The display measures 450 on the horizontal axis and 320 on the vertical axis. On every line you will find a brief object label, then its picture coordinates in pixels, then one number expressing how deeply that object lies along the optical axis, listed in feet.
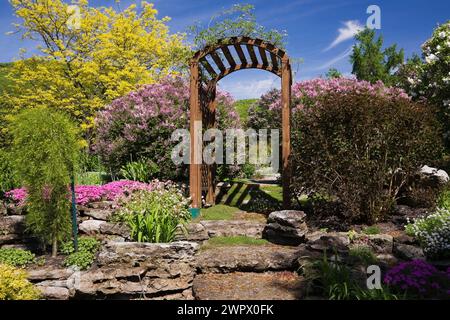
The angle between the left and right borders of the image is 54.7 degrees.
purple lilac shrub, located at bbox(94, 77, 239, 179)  32.81
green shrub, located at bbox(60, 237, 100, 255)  21.38
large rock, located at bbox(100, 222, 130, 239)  22.73
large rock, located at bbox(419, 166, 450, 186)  27.68
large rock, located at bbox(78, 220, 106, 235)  23.94
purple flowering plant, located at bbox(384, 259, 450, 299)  14.17
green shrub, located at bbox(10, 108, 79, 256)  20.33
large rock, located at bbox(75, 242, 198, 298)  18.06
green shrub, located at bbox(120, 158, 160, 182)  32.86
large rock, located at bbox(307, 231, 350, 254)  19.22
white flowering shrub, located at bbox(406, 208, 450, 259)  18.83
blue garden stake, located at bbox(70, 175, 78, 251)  21.09
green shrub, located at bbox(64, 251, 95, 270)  20.31
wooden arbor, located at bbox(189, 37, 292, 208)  28.04
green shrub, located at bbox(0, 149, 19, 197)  30.01
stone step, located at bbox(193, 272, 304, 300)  16.11
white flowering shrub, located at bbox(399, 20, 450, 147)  36.37
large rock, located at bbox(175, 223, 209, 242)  22.64
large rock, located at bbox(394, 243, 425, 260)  18.98
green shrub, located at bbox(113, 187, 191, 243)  20.13
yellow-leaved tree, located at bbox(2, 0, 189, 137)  53.06
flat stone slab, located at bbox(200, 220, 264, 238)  23.93
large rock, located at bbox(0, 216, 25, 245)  23.51
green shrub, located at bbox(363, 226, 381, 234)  22.41
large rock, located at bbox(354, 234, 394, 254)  20.08
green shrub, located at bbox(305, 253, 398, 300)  13.61
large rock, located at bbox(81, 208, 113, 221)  24.90
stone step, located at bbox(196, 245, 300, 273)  19.03
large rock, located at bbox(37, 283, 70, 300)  18.67
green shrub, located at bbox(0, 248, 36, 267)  20.49
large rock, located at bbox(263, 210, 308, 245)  22.45
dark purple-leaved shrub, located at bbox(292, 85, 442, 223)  23.85
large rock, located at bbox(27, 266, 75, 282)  19.43
